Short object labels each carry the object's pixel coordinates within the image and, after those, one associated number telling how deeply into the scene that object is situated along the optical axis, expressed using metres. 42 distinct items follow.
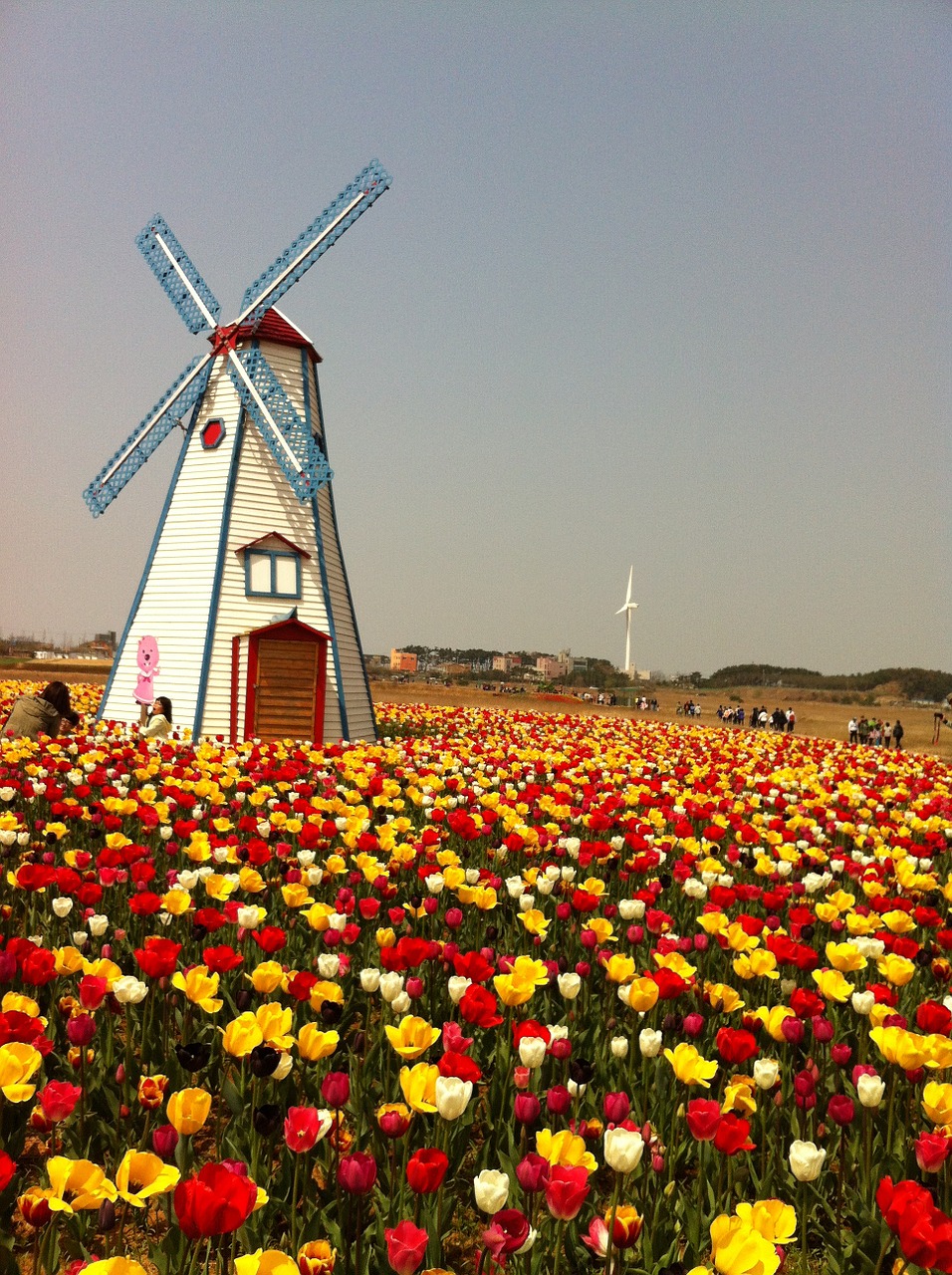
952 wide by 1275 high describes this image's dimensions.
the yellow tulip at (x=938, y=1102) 2.96
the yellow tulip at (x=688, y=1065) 3.16
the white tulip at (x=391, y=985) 3.88
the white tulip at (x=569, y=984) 4.07
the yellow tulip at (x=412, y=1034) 3.15
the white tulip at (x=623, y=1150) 2.46
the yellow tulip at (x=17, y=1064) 2.73
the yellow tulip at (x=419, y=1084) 2.75
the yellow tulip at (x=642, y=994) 3.83
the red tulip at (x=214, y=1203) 1.99
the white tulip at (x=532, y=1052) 3.22
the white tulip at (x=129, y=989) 3.70
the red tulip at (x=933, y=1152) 2.71
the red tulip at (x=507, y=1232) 2.17
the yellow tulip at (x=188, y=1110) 2.64
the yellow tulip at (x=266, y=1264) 1.90
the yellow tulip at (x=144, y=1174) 2.19
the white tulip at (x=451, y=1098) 2.71
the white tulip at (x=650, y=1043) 3.60
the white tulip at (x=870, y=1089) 3.16
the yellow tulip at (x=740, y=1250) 2.04
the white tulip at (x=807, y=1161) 2.68
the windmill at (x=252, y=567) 18.95
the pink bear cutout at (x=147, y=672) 19.50
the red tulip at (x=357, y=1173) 2.41
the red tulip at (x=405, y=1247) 2.05
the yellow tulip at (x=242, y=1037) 3.12
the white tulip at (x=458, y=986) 3.89
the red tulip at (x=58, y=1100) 2.73
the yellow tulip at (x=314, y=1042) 3.26
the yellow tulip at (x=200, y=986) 3.55
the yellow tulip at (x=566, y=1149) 2.52
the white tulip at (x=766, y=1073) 3.35
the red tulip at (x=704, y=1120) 2.71
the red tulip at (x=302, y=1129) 2.58
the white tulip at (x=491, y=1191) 2.33
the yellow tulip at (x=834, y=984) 4.05
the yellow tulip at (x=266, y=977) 3.72
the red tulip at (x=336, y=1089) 2.81
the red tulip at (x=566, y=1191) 2.23
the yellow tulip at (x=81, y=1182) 2.23
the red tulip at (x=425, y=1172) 2.29
